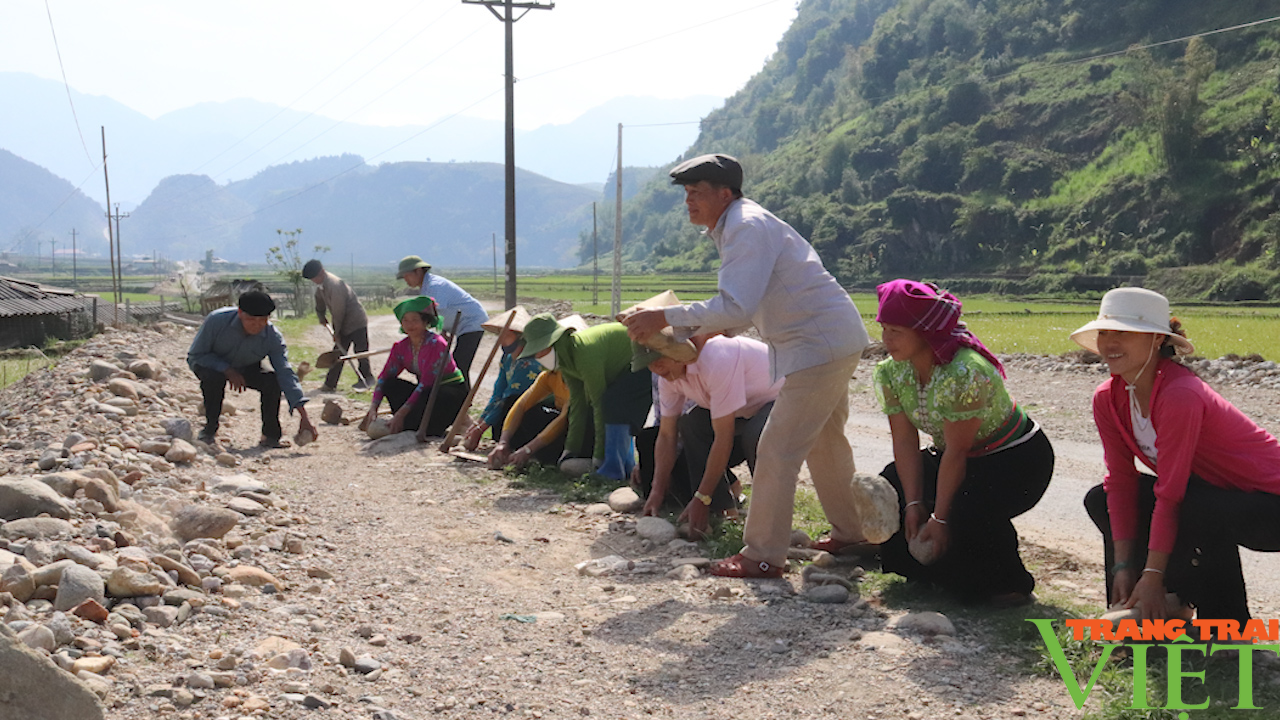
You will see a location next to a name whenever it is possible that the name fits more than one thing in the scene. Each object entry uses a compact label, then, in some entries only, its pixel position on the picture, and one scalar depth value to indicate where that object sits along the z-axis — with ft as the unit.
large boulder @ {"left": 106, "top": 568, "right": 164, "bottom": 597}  13.55
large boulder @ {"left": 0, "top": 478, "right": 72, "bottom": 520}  16.57
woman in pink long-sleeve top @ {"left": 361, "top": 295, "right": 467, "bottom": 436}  30.53
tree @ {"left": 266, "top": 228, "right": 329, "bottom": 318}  122.42
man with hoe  41.78
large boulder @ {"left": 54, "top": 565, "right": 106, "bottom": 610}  12.87
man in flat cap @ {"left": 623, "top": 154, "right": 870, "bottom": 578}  14.93
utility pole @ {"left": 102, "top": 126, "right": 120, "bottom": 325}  92.25
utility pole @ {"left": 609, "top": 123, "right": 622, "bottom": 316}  79.77
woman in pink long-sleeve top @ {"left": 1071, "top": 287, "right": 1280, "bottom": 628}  11.75
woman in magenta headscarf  13.88
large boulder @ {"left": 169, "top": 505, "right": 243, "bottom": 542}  17.58
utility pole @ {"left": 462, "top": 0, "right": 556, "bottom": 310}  72.59
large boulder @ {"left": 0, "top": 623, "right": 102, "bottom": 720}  9.50
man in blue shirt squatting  28.32
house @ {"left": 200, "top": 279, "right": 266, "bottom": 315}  109.19
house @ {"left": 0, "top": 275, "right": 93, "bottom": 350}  81.20
